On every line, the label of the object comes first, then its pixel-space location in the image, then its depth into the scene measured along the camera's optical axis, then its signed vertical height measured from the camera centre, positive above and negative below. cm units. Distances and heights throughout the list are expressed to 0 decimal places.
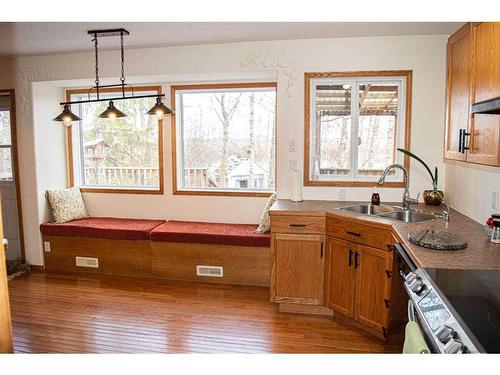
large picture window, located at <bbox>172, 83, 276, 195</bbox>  420 +19
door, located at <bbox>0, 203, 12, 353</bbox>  99 -43
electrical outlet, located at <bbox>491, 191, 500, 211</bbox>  235 -30
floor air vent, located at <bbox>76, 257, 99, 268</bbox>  412 -119
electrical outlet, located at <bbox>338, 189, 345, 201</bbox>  349 -38
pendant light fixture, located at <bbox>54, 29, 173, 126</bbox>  311 +40
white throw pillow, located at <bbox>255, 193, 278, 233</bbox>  378 -69
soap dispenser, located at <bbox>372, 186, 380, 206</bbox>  323 -39
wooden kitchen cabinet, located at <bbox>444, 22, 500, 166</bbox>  195 +38
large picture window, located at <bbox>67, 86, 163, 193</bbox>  447 +10
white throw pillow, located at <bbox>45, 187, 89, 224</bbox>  430 -58
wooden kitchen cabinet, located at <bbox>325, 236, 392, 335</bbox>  257 -96
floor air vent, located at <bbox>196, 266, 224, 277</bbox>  379 -120
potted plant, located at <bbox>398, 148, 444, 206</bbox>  317 -34
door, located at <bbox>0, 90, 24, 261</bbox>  431 -37
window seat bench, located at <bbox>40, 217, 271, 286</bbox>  371 -99
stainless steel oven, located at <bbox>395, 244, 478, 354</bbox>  109 -57
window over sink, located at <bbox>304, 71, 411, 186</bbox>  339 +26
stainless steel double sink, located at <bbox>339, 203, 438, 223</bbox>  287 -48
